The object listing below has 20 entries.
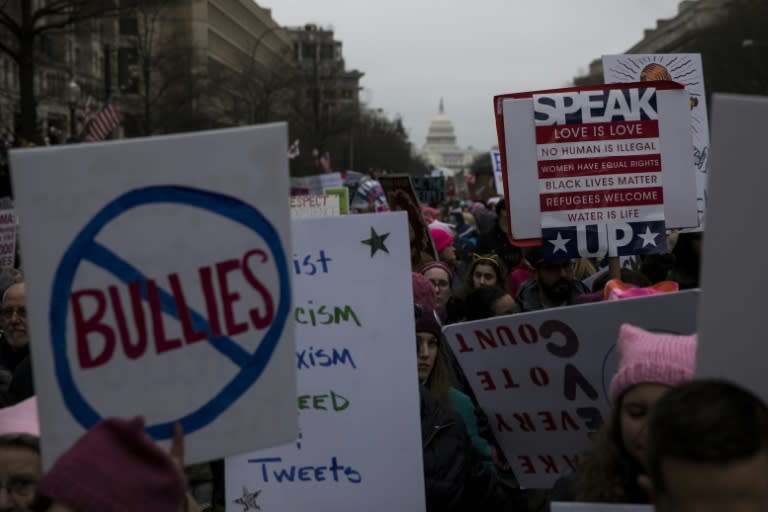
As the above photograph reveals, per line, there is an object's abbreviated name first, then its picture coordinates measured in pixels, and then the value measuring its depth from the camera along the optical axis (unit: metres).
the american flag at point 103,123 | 25.48
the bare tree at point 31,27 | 23.45
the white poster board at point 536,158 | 6.07
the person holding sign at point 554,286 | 7.22
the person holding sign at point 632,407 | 2.95
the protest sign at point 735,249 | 2.29
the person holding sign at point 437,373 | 4.60
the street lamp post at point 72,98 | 26.75
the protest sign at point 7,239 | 10.79
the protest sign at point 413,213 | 8.38
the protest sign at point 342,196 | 12.69
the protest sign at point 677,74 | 8.04
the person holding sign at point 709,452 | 2.03
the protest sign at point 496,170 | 16.99
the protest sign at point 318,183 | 22.24
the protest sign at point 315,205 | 10.77
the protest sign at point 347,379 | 4.15
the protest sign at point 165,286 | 2.68
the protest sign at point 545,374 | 3.84
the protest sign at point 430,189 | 17.86
